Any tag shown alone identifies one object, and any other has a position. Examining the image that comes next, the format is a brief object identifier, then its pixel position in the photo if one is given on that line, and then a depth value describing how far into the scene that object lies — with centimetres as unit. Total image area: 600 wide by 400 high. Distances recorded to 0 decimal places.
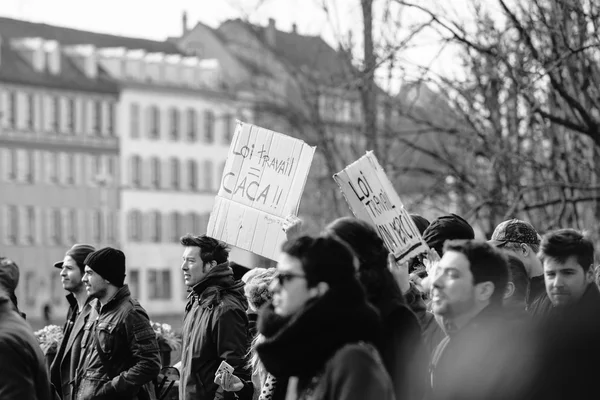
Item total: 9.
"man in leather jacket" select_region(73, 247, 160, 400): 1129
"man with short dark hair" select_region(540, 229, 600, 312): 820
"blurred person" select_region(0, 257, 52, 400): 765
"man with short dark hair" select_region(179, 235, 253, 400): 1131
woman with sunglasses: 620
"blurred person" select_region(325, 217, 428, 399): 705
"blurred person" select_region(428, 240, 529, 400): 694
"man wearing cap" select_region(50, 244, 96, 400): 1202
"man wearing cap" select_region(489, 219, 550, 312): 982
